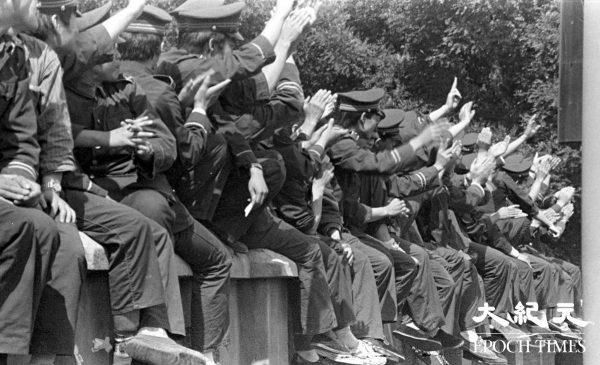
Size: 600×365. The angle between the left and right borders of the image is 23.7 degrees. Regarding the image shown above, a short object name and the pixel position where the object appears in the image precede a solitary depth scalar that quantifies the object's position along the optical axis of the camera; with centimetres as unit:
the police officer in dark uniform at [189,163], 861
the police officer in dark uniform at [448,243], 1555
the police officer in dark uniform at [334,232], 1106
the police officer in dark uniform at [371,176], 1274
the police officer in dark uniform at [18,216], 652
